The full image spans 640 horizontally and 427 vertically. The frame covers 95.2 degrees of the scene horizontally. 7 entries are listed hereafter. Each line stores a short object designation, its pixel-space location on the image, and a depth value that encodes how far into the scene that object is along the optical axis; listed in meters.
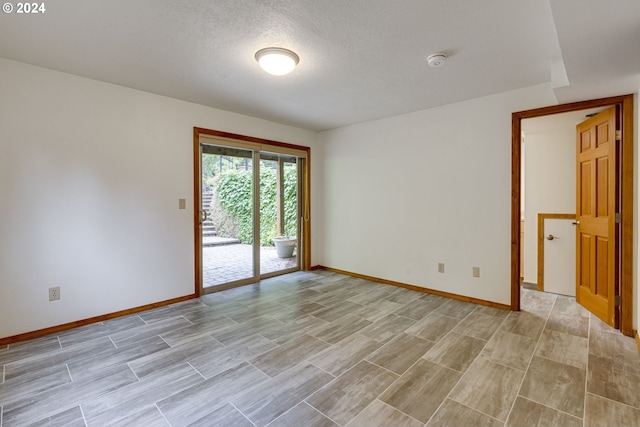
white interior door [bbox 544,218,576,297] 3.83
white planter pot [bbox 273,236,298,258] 5.59
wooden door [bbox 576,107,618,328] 2.83
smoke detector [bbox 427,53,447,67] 2.45
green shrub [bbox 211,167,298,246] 4.39
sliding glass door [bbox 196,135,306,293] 4.03
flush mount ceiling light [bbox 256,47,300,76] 2.36
